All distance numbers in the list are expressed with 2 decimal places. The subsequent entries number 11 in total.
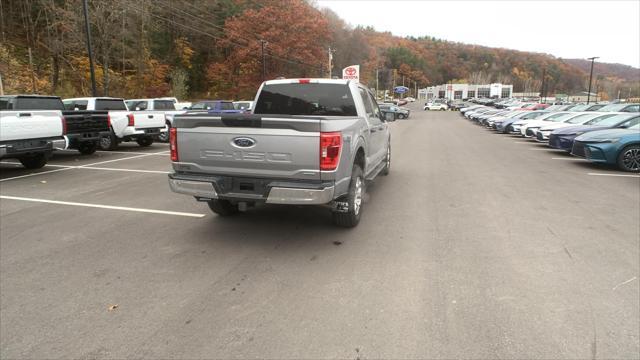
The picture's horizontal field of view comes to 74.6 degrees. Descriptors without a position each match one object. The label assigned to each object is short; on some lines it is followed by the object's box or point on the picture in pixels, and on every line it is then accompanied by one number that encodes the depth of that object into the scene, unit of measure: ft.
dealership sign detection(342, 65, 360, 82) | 108.58
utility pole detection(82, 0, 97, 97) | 67.72
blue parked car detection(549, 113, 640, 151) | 39.63
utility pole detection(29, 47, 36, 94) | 99.67
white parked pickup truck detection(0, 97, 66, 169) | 29.19
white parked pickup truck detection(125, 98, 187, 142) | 59.16
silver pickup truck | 15.06
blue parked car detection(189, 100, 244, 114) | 70.66
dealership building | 419.74
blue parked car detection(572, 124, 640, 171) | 34.94
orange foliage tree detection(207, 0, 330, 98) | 160.76
